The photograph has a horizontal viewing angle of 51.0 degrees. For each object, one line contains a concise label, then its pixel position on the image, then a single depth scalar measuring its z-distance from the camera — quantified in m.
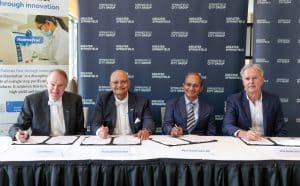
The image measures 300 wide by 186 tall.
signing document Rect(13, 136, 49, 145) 2.54
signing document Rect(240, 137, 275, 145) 2.60
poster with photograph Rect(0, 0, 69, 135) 3.82
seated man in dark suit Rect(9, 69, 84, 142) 3.07
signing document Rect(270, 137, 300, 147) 2.61
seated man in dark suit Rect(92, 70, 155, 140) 3.33
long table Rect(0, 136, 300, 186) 2.13
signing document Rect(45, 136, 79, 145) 2.55
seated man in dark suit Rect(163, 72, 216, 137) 3.37
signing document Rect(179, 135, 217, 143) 2.69
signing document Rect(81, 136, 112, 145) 2.54
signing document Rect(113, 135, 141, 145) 2.56
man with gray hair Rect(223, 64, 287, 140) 3.21
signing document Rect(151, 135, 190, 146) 2.59
